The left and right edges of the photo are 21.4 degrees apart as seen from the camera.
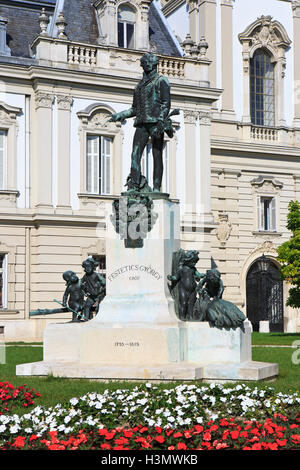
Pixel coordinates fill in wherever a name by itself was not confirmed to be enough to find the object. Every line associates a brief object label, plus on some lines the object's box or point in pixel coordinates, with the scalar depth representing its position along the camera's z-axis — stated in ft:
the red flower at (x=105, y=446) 24.75
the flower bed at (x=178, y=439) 24.95
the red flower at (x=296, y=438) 25.39
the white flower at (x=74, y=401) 31.09
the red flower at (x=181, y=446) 24.59
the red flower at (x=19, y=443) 24.90
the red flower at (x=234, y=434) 25.45
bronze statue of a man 46.98
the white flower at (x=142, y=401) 31.31
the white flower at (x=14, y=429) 26.73
